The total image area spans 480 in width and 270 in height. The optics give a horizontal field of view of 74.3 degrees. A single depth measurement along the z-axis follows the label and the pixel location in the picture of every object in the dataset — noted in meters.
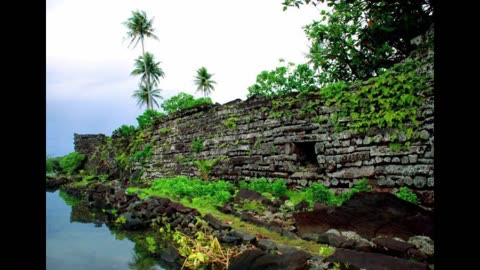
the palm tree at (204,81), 37.97
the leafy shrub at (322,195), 7.15
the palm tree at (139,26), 33.34
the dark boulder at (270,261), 3.85
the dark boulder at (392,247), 3.84
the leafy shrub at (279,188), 8.29
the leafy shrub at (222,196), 8.23
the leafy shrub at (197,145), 12.12
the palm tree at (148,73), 35.22
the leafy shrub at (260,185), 8.83
